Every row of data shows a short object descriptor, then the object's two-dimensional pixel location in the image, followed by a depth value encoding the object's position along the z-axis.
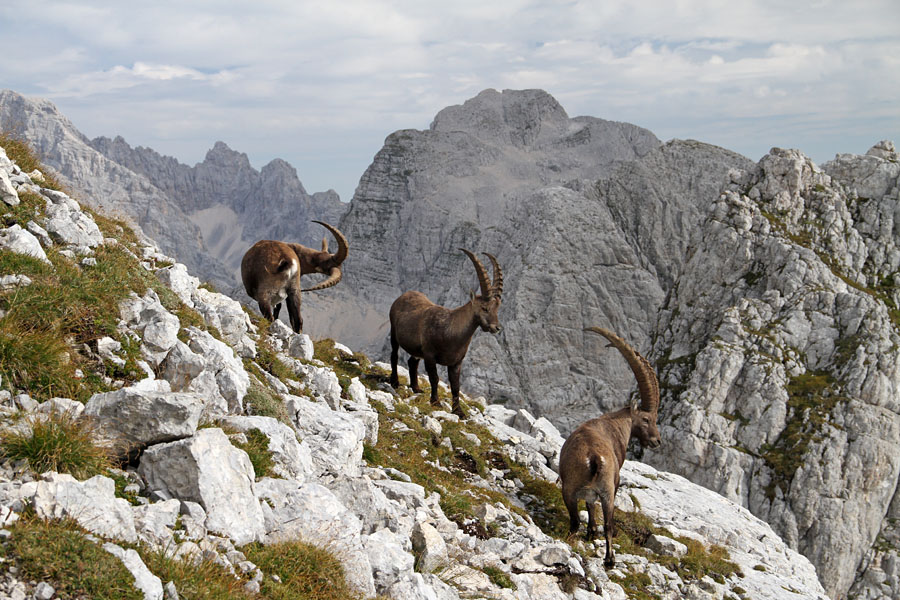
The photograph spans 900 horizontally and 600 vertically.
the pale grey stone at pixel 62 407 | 6.96
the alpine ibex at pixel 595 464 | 13.63
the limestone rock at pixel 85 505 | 5.60
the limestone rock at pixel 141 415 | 7.06
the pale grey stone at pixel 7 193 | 10.57
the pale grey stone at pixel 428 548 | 8.75
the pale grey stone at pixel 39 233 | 10.27
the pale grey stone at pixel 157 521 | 6.11
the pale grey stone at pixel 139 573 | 5.31
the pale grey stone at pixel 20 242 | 9.36
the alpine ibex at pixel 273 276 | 19.44
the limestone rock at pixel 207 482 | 6.82
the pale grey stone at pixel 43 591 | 4.89
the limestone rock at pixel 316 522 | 7.26
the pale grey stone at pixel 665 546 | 14.74
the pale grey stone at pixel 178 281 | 13.02
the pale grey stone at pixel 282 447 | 8.84
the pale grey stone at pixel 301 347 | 16.44
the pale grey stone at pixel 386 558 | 7.66
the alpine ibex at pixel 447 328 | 19.20
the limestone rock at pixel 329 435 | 10.38
